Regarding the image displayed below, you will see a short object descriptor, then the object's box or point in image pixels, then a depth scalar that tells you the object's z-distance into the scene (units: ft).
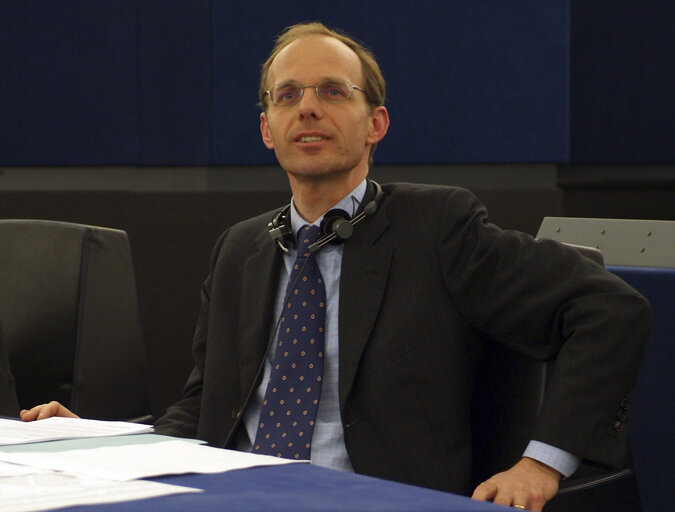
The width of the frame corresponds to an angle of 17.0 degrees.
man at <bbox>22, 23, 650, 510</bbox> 8.64
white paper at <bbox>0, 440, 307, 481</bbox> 7.49
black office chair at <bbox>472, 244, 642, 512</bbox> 8.56
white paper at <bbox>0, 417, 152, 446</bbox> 8.04
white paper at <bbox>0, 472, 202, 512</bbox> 6.62
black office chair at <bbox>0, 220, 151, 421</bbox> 10.53
